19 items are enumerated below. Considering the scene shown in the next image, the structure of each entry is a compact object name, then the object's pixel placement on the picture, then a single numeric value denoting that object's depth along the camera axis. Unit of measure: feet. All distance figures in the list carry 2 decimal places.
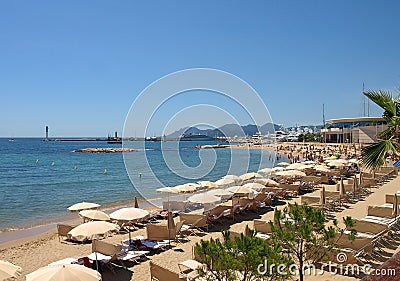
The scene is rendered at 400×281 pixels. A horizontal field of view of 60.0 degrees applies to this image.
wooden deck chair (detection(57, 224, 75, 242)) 35.99
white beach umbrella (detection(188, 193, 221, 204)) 39.06
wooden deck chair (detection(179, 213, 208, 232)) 34.32
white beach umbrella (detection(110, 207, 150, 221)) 31.22
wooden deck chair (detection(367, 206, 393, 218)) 31.94
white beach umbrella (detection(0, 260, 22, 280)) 18.34
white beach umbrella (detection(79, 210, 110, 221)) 33.32
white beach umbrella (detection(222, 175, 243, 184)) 57.82
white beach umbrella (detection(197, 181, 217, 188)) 53.55
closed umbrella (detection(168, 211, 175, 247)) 30.80
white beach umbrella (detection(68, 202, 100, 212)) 39.11
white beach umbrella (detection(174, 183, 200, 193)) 48.34
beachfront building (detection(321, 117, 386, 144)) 170.40
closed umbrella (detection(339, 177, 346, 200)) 42.14
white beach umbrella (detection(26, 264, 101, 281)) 17.97
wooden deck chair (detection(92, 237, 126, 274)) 25.89
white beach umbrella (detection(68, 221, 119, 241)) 26.50
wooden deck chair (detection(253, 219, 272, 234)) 29.30
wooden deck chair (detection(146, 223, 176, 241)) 31.01
